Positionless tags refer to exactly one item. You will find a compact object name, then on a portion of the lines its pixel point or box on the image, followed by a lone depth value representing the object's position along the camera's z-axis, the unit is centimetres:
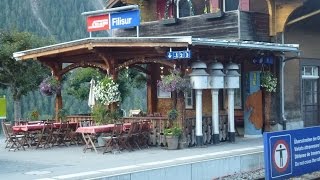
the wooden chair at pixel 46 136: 1662
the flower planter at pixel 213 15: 1909
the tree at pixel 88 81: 2358
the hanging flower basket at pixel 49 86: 1873
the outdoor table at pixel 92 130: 1517
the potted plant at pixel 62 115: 1880
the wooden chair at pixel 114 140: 1525
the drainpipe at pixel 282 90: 1919
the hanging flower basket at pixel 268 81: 1861
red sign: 1844
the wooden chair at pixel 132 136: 1553
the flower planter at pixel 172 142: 1571
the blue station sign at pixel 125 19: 1745
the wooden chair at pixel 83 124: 1777
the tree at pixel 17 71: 2320
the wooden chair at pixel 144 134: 1604
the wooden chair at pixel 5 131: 1672
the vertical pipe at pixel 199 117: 1617
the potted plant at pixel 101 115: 1689
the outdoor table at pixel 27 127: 1619
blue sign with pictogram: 1067
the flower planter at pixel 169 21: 2074
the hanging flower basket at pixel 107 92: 1684
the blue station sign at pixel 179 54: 1505
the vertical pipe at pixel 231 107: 1716
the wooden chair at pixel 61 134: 1705
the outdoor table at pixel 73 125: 1750
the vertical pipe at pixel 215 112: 1672
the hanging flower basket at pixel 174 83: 1545
